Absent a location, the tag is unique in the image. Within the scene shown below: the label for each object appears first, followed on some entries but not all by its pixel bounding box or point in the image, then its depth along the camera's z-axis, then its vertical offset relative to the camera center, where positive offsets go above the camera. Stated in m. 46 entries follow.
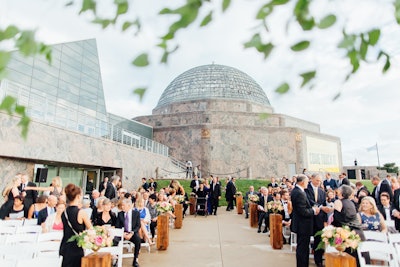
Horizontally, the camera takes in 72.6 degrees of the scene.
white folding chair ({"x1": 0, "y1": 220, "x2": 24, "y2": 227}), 5.71 -0.90
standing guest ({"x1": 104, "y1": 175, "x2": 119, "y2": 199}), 8.98 -0.29
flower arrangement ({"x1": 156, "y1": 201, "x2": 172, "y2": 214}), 7.88 -0.75
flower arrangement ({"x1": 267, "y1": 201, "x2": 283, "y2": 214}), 7.72 -0.68
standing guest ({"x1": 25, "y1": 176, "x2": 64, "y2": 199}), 7.00 -0.22
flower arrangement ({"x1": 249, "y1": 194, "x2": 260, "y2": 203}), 11.39 -0.67
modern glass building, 11.52 +5.68
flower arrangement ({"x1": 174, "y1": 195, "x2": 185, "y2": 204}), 11.12 -0.70
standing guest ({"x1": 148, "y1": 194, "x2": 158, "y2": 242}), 8.36 -1.06
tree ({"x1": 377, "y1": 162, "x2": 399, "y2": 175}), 32.23 +1.82
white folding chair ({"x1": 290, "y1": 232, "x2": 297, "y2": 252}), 6.87 -1.49
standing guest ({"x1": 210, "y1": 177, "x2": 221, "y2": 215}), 13.73 -0.64
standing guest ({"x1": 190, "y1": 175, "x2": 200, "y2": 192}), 13.72 -0.20
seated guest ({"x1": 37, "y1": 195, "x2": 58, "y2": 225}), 5.91 -0.66
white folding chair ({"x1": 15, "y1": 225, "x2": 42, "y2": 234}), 5.30 -0.97
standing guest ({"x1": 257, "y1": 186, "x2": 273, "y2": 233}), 9.62 -0.90
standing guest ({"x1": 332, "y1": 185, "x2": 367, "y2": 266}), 4.70 -0.54
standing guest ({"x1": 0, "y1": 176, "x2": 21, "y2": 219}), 6.46 -0.38
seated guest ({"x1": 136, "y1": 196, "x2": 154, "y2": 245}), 7.01 -1.02
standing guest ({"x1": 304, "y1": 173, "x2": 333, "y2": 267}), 5.89 -0.45
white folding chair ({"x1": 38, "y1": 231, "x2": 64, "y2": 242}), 4.57 -0.95
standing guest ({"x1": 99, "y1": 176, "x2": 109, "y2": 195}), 10.13 -0.18
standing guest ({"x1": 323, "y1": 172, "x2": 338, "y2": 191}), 11.49 +0.00
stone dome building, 24.81 +4.03
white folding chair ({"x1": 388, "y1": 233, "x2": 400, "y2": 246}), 4.59 -0.92
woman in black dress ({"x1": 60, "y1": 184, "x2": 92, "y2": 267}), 4.00 -0.67
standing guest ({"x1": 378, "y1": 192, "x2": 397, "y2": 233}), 6.39 -0.59
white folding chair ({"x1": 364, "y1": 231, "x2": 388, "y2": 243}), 4.69 -0.91
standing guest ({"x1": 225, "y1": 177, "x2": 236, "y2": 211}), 15.29 -0.53
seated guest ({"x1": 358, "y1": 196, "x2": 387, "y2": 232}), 5.21 -0.66
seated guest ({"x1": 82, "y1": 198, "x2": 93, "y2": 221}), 7.20 -0.71
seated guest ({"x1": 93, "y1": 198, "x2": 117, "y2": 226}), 6.19 -0.83
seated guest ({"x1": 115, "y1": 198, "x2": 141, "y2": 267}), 6.12 -0.94
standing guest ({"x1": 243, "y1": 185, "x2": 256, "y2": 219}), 12.61 -1.08
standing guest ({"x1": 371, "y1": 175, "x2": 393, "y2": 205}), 7.23 -0.16
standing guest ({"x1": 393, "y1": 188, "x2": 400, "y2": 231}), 6.24 -0.58
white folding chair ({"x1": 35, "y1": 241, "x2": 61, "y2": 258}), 4.26 -1.07
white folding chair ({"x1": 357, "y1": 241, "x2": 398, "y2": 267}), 4.09 -0.99
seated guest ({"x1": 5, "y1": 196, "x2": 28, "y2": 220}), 6.53 -0.75
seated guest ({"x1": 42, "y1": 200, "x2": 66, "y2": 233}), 5.42 -0.84
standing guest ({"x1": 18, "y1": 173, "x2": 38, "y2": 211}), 6.90 -0.35
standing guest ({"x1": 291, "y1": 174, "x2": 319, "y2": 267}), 5.14 -0.77
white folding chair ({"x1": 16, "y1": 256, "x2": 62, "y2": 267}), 3.35 -1.03
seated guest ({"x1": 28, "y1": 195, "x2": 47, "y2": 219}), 6.46 -0.65
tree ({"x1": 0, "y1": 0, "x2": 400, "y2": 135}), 1.17 +0.67
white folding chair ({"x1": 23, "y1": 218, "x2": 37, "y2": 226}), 5.94 -0.92
